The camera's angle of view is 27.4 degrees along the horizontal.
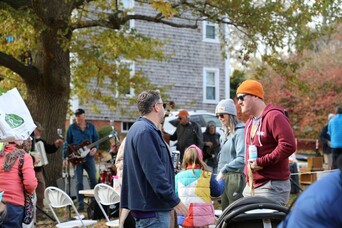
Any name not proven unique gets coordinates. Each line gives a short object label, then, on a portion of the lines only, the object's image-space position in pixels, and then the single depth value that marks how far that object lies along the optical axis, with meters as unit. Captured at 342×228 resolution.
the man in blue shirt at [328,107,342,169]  14.98
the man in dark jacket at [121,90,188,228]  5.77
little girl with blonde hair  8.06
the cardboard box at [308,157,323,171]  19.94
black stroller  4.66
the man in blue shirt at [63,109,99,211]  14.42
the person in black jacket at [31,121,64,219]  13.16
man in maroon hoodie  6.47
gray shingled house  33.16
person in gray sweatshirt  8.30
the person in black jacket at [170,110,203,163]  15.93
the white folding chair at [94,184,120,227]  10.26
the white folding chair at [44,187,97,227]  9.97
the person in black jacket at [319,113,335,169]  20.00
